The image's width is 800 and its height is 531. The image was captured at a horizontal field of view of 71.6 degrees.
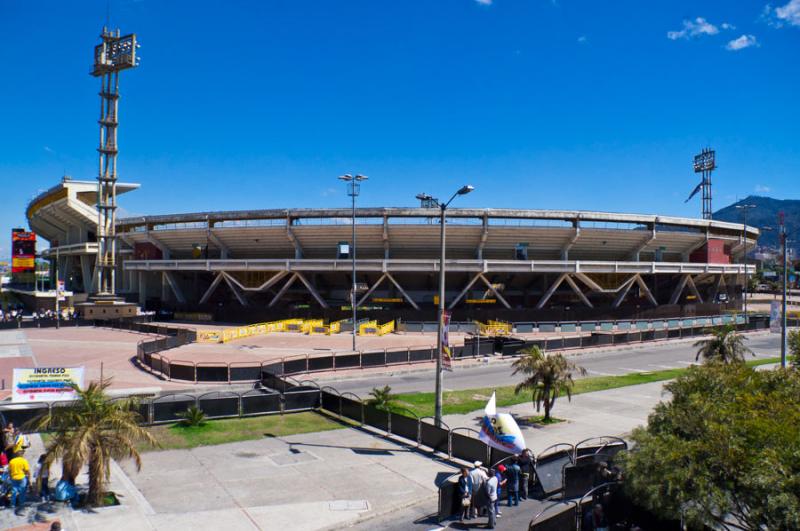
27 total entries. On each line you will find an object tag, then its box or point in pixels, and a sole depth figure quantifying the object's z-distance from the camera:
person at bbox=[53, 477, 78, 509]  12.61
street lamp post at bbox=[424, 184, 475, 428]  17.91
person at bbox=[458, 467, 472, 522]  12.48
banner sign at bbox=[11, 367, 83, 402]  18.25
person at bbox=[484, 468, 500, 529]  12.23
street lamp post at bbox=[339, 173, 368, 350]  33.96
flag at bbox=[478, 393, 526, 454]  14.19
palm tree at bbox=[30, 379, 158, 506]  12.16
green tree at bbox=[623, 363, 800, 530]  7.48
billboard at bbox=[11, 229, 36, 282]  92.38
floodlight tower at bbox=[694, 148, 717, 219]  109.66
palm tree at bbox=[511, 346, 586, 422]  20.56
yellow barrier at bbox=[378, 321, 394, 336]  48.76
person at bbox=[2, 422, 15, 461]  13.50
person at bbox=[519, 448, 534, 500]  14.08
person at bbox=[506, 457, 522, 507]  13.66
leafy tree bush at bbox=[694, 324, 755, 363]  27.23
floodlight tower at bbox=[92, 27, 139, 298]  61.69
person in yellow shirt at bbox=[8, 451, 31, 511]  12.20
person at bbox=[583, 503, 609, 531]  11.30
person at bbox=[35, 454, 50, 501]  12.62
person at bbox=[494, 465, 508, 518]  13.69
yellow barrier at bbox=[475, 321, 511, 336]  47.76
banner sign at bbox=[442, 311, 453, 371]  18.67
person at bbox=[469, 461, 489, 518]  12.69
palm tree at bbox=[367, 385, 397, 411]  21.48
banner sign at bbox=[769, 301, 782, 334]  28.40
